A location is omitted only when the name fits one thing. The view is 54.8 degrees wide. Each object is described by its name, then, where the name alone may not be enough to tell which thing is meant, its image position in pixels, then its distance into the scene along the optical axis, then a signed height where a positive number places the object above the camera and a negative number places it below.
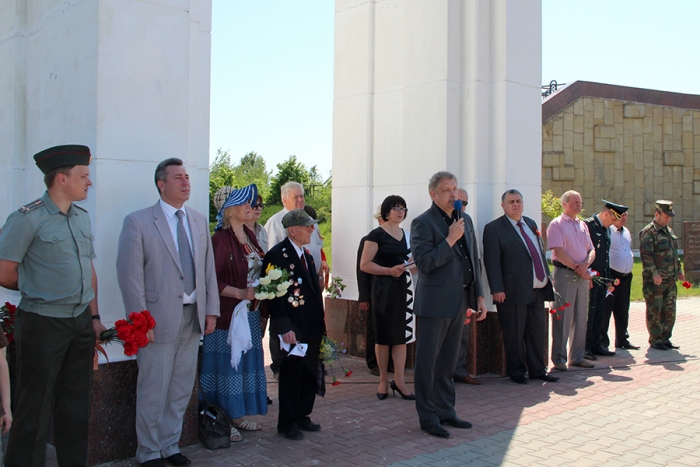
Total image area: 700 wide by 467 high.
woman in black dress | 6.57 -0.39
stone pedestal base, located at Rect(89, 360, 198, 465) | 4.55 -1.15
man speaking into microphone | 5.45 -0.46
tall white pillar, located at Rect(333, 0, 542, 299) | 7.87 +1.72
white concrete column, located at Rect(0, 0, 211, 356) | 4.70 +1.08
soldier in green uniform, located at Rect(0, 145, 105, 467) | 3.88 -0.39
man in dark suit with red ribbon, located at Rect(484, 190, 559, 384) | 7.38 -0.40
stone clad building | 27.24 +4.27
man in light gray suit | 4.50 -0.36
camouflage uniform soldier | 9.43 -0.37
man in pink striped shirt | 8.09 -0.34
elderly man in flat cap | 5.28 -0.61
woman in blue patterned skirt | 5.24 -0.71
